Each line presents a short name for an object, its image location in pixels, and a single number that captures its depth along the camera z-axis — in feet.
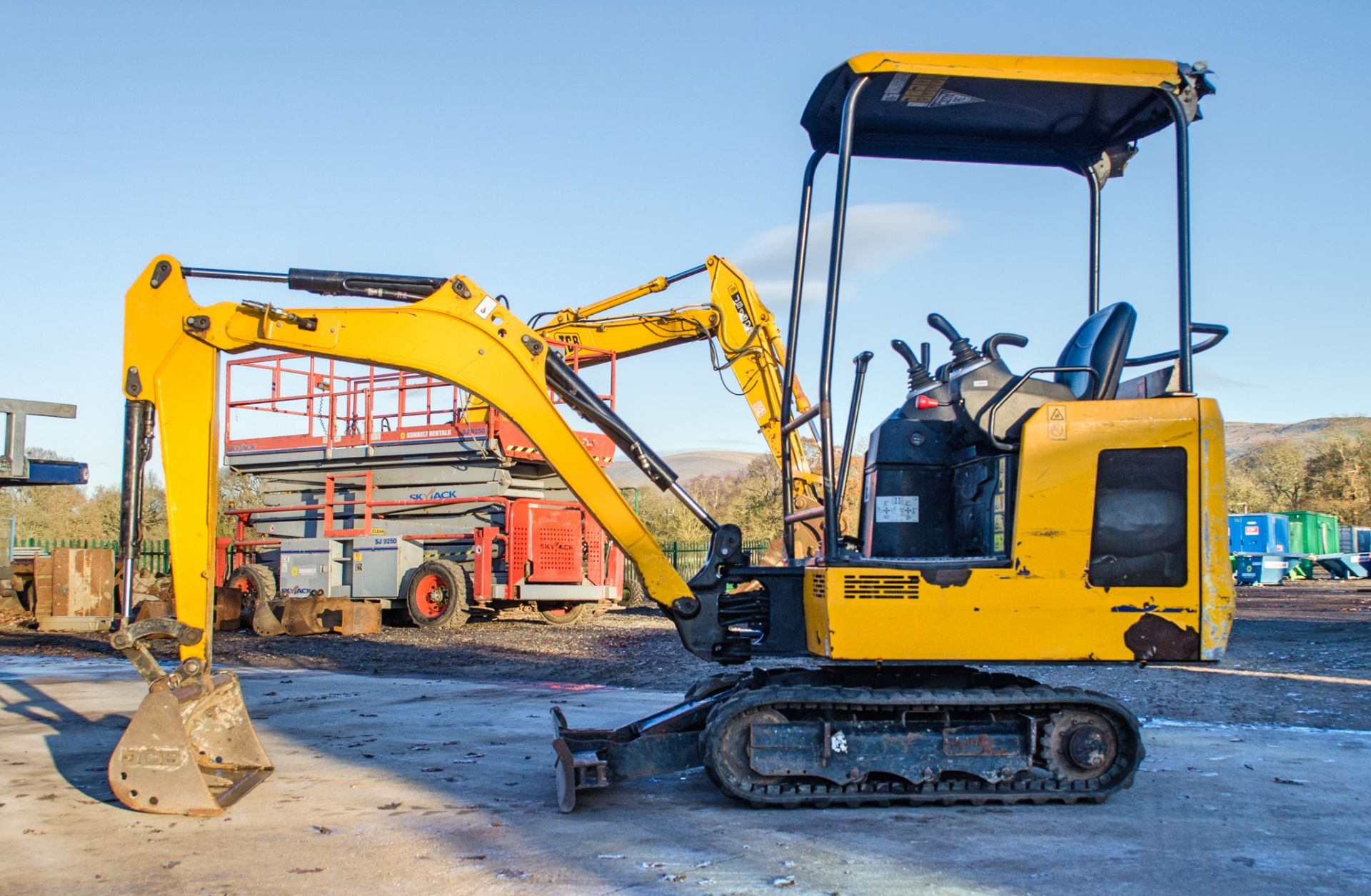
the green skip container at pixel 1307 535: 108.17
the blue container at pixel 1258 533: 103.71
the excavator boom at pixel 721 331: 49.16
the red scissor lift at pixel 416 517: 57.06
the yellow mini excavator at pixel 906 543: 16.89
